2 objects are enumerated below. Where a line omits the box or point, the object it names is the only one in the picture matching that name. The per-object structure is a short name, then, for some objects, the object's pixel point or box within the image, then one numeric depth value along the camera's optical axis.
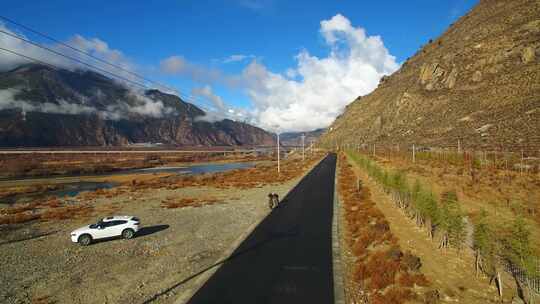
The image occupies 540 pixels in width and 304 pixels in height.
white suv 22.27
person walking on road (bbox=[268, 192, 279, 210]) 31.59
